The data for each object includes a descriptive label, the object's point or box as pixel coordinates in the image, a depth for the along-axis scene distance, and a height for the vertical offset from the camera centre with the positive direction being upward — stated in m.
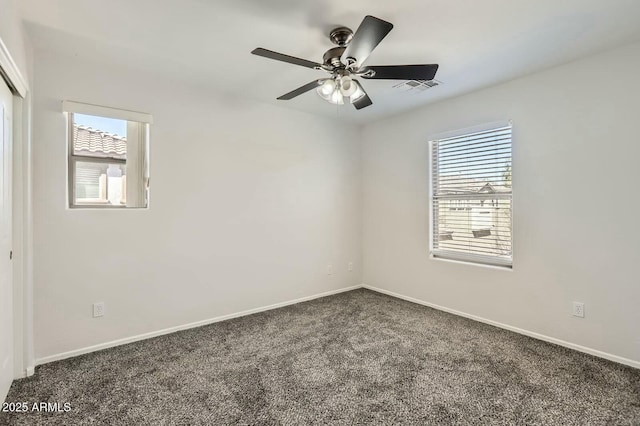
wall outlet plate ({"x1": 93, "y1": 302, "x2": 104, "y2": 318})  2.80 -0.88
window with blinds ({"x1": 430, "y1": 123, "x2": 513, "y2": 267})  3.30 +0.17
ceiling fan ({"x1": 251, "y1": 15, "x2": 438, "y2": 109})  1.81 +0.98
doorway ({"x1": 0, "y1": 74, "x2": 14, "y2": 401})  2.01 -0.23
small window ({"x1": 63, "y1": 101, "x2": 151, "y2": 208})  2.80 +0.51
